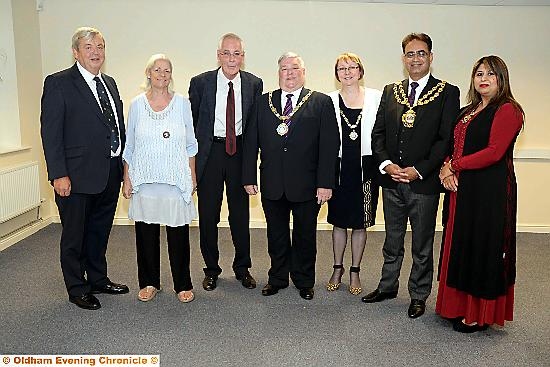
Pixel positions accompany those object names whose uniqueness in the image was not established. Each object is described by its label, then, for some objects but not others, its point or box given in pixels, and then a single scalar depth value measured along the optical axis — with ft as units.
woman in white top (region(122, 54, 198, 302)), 10.62
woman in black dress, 11.25
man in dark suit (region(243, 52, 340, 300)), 11.07
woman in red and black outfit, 9.39
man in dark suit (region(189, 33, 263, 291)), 11.71
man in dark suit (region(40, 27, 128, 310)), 10.51
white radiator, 15.20
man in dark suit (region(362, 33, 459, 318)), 10.22
